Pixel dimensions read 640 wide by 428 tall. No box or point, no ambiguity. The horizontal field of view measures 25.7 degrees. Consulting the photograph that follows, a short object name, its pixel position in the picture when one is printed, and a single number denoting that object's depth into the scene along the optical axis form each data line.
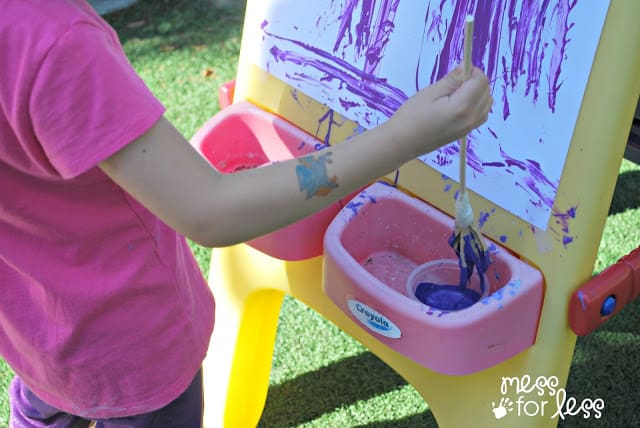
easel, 1.13
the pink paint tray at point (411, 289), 1.17
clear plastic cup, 1.24
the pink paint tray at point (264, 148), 1.32
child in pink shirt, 0.97
